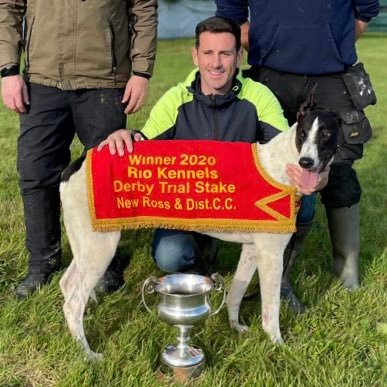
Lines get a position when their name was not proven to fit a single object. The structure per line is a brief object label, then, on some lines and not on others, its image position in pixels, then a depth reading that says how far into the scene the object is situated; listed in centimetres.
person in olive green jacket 396
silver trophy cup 322
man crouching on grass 389
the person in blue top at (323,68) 423
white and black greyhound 344
